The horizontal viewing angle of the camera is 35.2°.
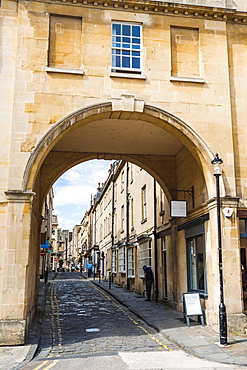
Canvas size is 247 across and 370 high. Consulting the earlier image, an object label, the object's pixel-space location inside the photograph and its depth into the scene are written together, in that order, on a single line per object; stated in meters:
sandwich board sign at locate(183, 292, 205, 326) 11.88
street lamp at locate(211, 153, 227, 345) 9.59
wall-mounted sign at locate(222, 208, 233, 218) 11.48
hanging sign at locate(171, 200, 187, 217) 14.04
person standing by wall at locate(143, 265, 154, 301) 19.59
